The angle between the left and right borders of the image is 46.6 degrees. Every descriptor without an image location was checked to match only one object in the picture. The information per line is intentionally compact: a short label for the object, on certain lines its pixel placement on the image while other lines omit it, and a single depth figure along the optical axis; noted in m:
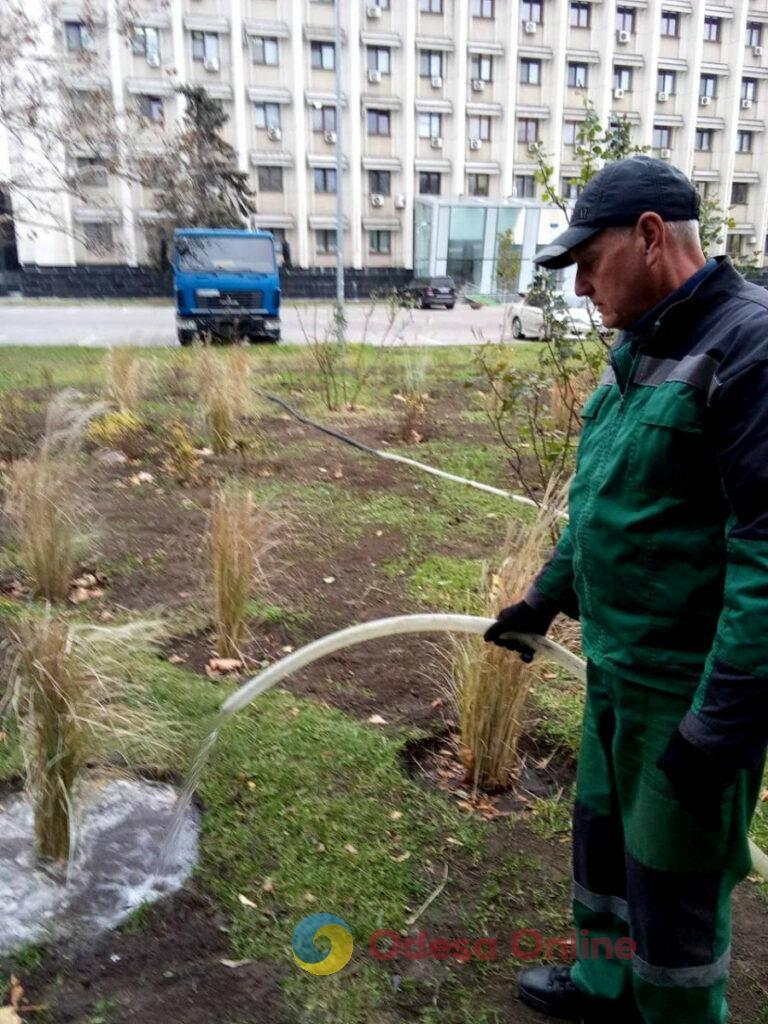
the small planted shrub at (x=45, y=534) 4.29
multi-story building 38.66
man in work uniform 1.46
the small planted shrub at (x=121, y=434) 7.38
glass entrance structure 39.81
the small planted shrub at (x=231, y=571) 3.71
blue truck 16.57
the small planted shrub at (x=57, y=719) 2.37
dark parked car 31.31
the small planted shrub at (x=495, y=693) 2.86
